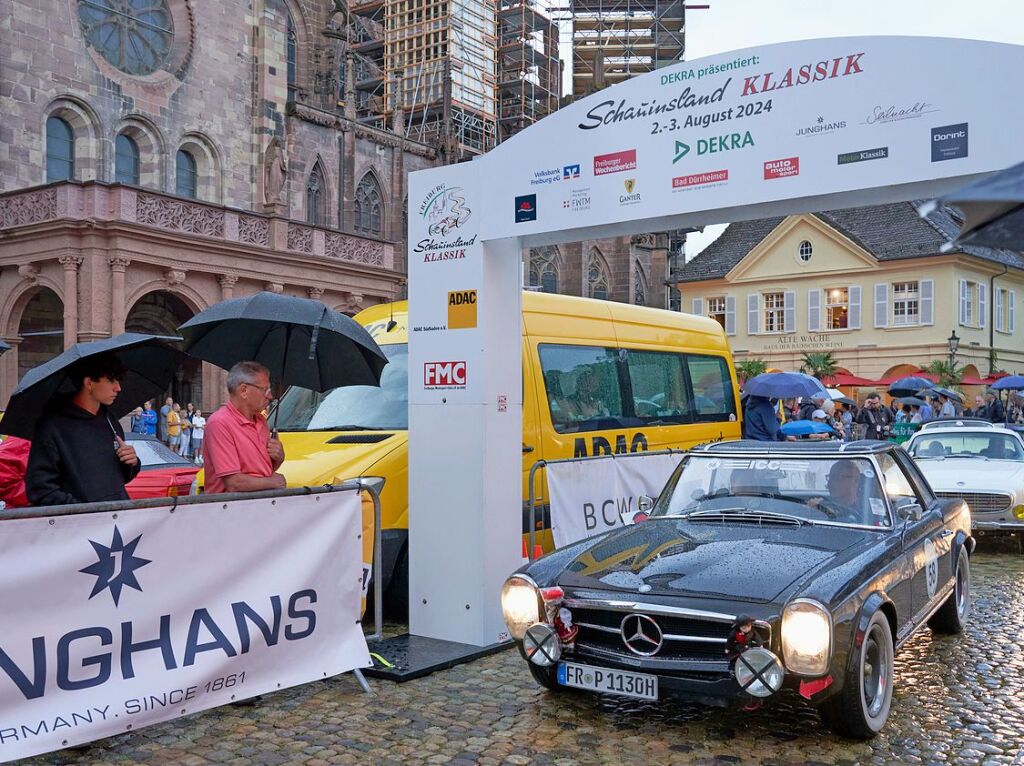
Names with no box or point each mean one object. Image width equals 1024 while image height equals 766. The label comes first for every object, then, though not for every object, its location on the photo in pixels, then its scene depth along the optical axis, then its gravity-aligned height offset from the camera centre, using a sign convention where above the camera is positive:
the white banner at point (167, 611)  4.62 -1.10
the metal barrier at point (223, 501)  4.61 -0.53
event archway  5.75 +1.34
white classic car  11.98 -0.97
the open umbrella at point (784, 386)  13.49 +0.11
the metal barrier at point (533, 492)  8.35 -0.81
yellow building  43.34 +4.56
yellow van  8.09 -0.05
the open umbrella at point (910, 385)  27.37 +0.20
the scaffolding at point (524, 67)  54.12 +18.07
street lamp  39.16 +1.90
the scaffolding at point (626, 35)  61.47 +22.20
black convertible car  4.89 -1.02
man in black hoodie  5.46 -0.27
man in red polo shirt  6.14 -0.26
